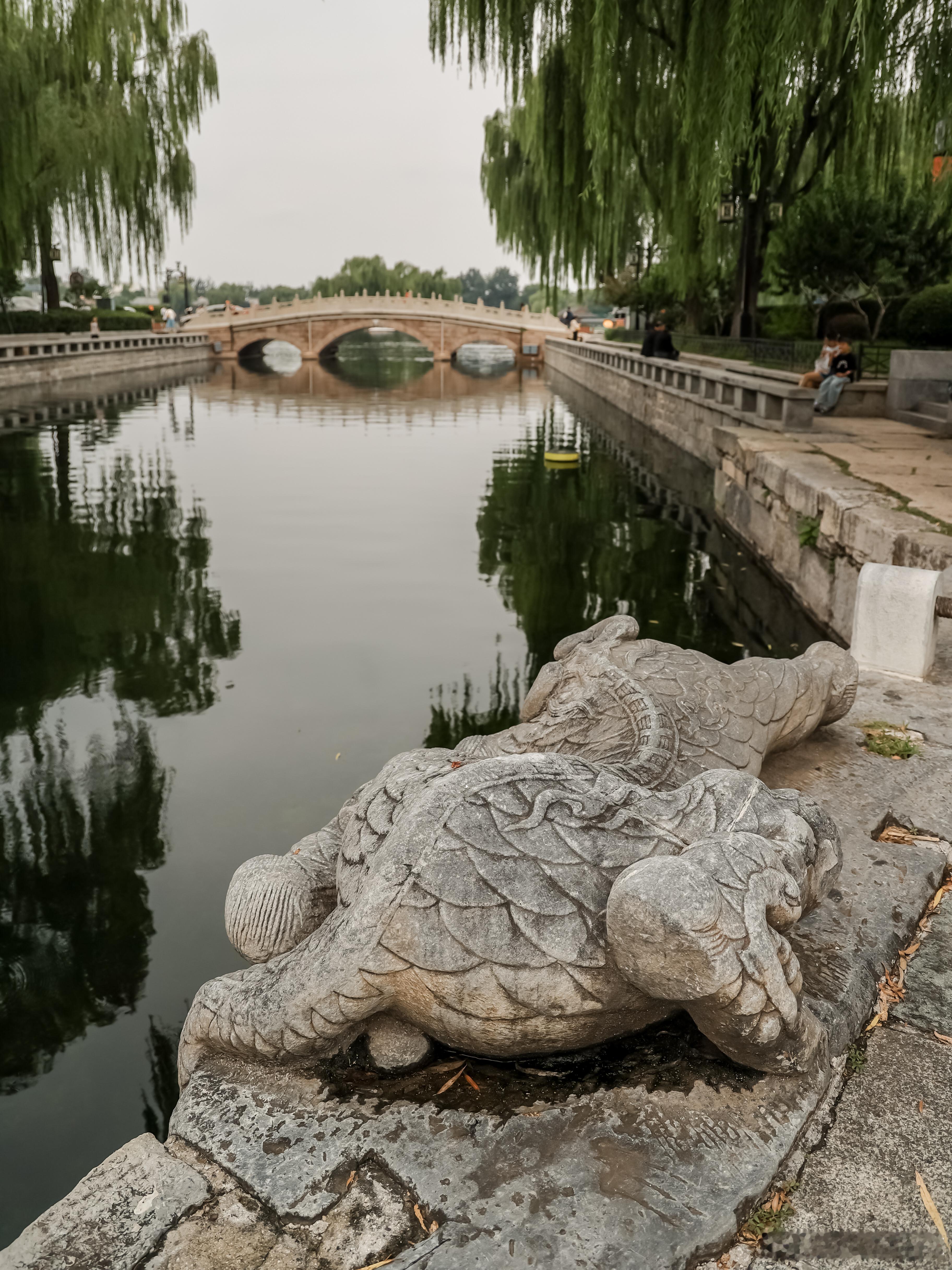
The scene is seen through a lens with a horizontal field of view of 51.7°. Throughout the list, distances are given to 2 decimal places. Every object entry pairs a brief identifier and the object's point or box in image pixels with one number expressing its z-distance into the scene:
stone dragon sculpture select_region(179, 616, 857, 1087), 1.58
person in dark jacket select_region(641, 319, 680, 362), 18.58
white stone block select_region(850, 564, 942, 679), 3.93
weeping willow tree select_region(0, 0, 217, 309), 18.00
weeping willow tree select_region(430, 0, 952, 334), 7.68
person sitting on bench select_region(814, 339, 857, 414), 12.19
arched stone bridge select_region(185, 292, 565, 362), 41.78
